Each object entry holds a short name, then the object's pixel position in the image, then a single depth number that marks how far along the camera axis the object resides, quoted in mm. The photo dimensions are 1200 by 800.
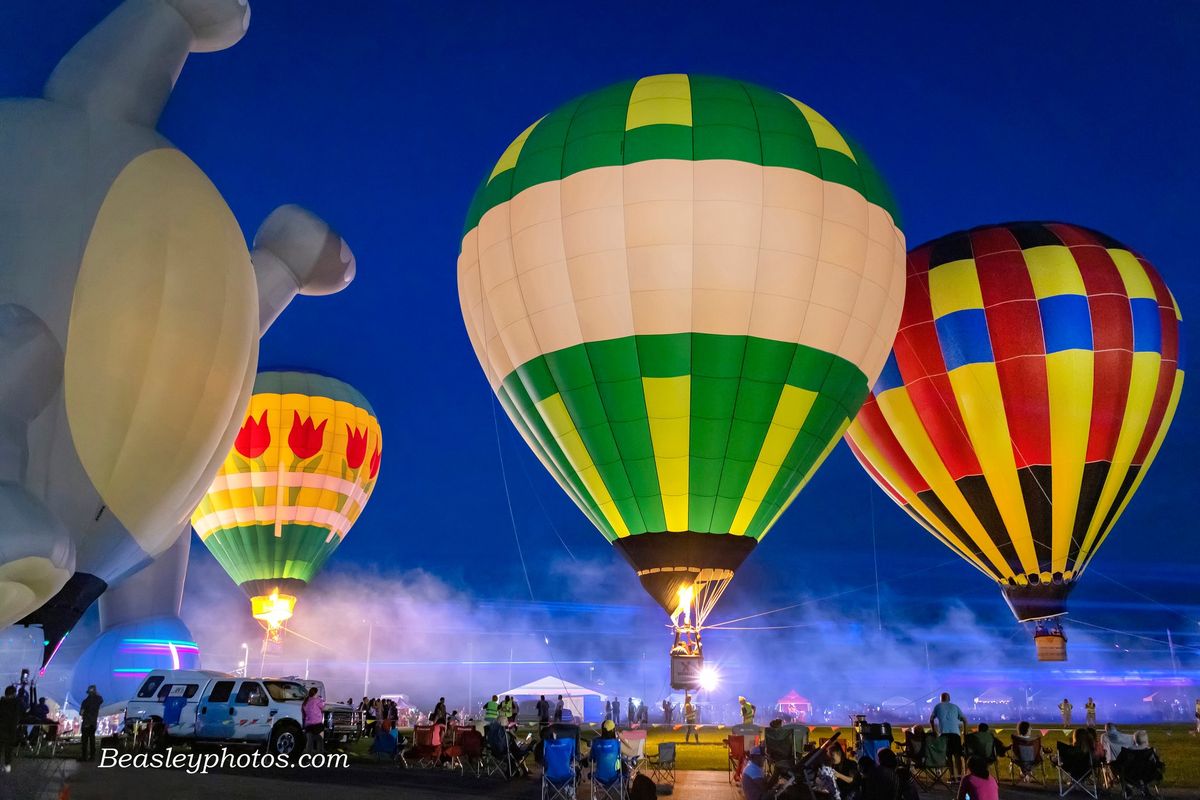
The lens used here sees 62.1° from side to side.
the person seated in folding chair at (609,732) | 10398
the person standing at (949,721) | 12016
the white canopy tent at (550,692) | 32125
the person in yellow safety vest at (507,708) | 18594
